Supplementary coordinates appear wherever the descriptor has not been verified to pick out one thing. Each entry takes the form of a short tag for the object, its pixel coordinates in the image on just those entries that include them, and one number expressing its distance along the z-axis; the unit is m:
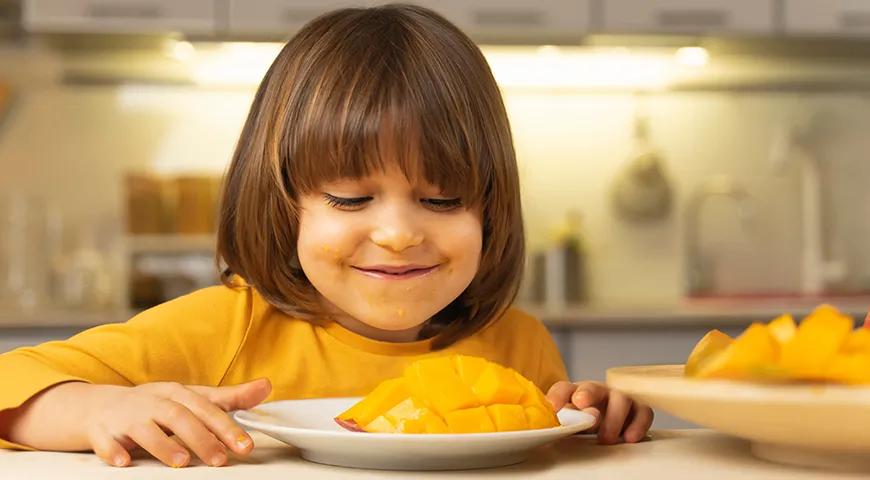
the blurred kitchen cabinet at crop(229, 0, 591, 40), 2.77
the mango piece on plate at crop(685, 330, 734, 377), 0.62
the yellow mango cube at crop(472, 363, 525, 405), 0.65
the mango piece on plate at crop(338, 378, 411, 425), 0.65
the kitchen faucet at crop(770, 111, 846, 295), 3.23
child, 0.89
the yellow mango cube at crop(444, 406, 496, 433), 0.63
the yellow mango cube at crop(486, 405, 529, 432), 0.64
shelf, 3.00
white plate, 0.57
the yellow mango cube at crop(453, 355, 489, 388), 0.65
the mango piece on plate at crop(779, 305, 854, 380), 0.53
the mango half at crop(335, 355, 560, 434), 0.63
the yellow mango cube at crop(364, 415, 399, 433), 0.64
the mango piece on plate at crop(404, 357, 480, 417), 0.64
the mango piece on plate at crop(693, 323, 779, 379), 0.53
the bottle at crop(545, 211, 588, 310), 3.06
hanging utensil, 3.20
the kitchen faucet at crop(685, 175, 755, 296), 3.24
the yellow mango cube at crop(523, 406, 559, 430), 0.65
